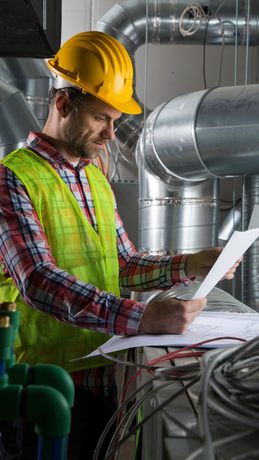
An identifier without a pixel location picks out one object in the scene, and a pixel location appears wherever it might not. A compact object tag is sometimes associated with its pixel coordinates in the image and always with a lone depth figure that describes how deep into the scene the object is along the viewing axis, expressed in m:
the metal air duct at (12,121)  2.23
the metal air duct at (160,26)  2.74
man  0.81
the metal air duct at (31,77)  2.56
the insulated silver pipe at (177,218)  2.26
